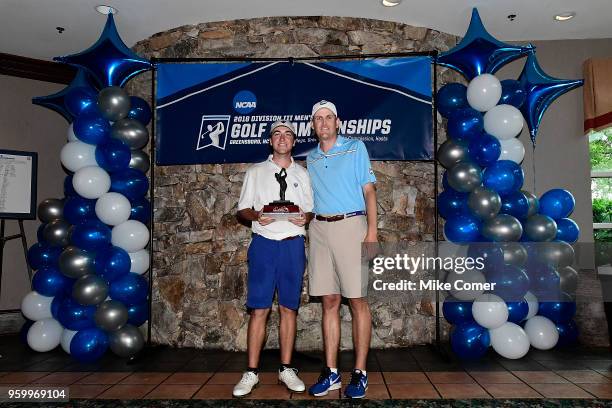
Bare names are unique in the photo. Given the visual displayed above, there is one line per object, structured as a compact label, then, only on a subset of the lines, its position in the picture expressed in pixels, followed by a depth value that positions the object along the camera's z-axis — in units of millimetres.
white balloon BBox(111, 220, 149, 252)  3646
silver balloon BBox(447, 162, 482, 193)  3504
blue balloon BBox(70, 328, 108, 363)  3393
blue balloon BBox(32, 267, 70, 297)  3744
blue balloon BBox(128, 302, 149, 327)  3699
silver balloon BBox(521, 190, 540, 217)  3668
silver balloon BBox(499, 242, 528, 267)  3453
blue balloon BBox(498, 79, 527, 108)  3797
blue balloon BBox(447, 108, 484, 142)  3656
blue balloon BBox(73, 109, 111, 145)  3713
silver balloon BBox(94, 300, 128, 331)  3408
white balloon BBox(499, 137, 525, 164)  3723
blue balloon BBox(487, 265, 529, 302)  3408
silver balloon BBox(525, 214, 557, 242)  3604
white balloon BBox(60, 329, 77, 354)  3629
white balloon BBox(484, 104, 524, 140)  3637
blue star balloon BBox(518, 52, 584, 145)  4098
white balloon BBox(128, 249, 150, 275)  3744
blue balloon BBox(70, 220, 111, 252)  3523
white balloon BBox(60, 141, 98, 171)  3721
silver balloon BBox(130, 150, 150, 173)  3816
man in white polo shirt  2721
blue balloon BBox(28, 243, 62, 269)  3865
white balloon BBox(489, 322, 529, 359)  3367
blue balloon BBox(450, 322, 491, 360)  3393
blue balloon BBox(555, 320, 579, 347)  3719
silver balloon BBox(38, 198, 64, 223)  3971
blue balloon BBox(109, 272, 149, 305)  3535
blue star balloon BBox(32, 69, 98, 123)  3976
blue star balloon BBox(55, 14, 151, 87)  3877
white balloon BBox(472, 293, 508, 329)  3357
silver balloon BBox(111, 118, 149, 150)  3721
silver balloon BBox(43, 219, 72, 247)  3779
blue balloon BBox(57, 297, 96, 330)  3518
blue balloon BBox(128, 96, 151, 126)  3951
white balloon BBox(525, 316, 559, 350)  3578
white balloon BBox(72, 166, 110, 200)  3600
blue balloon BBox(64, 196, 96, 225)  3691
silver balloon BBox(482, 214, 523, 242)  3418
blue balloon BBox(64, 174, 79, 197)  3879
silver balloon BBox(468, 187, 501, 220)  3412
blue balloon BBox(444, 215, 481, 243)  3543
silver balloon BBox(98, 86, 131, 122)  3719
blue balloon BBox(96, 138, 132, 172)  3626
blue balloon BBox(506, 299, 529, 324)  3484
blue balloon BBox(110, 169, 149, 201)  3699
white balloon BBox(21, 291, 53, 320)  3807
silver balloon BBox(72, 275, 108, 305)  3398
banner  3943
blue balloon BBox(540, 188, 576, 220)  3779
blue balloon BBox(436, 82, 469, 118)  3846
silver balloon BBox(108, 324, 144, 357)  3473
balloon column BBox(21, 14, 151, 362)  3490
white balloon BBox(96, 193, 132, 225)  3588
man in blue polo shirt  2641
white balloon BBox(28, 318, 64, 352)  3728
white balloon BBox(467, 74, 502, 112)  3666
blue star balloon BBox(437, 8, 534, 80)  3770
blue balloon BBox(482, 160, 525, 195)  3547
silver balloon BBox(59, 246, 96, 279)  3488
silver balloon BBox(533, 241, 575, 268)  3625
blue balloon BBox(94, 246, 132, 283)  3535
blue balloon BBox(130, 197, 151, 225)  3799
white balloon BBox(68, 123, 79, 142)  3840
